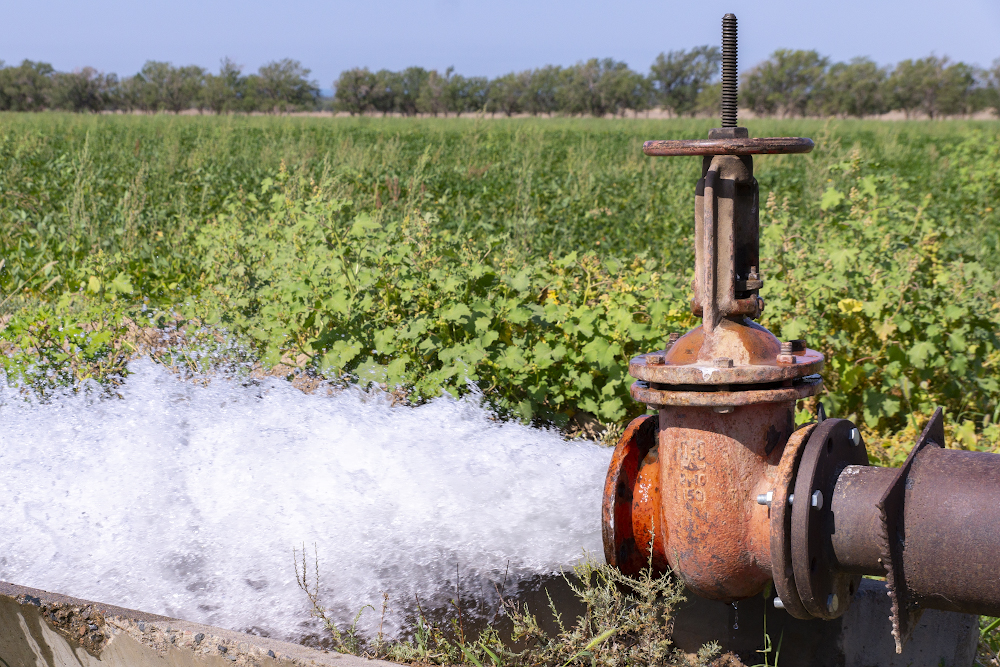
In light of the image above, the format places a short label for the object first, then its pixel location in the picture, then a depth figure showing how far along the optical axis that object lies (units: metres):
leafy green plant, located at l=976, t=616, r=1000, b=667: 2.28
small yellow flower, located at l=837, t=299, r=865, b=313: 3.58
